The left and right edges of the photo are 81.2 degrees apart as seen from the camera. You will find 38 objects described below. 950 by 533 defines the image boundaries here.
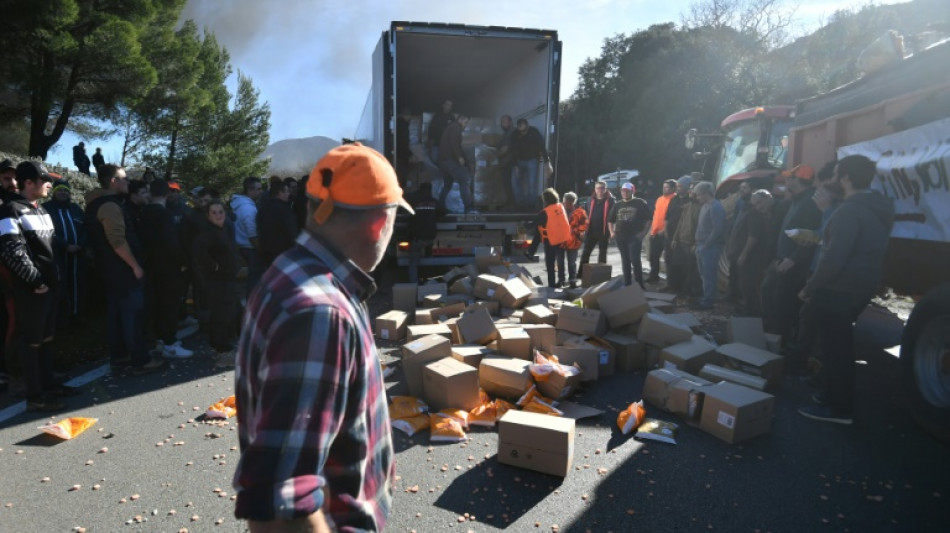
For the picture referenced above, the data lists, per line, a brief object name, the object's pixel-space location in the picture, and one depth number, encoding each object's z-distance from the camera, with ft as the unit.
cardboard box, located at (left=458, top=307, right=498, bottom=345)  17.97
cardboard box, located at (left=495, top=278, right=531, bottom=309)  22.98
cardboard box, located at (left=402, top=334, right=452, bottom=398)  15.30
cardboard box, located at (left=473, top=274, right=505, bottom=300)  24.15
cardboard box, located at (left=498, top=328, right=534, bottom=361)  16.85
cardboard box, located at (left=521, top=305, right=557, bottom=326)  19.95
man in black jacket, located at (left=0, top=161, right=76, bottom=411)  13.44
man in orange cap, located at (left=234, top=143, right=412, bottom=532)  3.54
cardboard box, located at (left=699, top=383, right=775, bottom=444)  12.77
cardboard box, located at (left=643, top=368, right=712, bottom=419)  13.93
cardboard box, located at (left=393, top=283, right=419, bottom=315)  26.00
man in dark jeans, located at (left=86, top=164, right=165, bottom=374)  16.31
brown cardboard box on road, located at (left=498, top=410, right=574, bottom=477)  11.18
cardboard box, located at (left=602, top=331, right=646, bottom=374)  18.07
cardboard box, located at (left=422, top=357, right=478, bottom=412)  14.15
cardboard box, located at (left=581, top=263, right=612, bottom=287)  29.71
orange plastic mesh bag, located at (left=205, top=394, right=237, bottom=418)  14.23
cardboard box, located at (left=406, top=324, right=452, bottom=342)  18.10
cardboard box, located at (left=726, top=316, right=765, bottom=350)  18.24
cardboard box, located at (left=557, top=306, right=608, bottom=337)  18.69
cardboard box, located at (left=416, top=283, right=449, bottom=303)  26.00
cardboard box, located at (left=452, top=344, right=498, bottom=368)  15.84
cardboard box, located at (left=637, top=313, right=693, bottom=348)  17.78
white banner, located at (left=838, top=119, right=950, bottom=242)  12.98
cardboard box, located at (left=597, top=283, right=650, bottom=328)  19.40
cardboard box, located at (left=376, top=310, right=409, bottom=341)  21.63
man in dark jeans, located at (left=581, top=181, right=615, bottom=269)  33.76
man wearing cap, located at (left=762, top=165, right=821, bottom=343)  18.43
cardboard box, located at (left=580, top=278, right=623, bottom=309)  20.80
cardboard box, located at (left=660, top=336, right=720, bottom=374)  16.39
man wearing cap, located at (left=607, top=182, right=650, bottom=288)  31.09
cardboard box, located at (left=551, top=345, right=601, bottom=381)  16.49
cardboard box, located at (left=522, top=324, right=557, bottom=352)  18.16
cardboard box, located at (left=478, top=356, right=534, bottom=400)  14.90
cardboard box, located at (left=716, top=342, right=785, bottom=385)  16.00
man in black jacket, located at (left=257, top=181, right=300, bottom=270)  19.94
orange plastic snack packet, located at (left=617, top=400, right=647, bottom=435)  13.48
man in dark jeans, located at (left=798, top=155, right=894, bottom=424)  13.12
